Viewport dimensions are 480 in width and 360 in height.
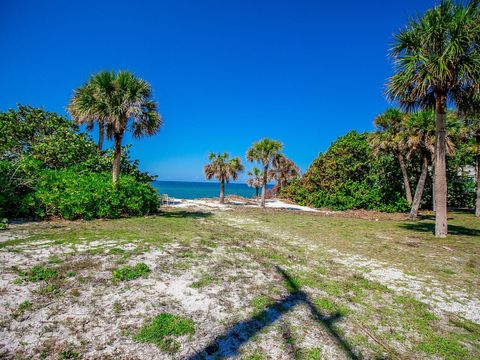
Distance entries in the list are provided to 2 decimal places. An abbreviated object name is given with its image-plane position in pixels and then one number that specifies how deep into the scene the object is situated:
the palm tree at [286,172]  40.72
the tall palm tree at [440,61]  9.85
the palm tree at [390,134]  21.44
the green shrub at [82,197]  10.53
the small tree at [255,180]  42.47
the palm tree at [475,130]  19.02
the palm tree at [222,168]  28.56
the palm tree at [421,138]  18.58
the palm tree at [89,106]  11.77
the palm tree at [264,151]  25.69
